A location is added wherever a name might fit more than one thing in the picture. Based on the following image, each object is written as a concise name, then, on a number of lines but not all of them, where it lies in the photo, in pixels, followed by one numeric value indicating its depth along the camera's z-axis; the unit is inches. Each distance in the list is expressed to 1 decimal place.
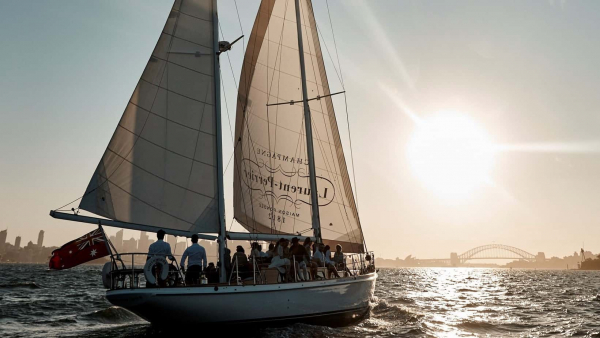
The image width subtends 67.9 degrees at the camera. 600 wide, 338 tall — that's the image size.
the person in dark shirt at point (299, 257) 534.6
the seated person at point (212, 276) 518.1
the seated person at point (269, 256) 561.3
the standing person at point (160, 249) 450.3
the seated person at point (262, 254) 563.8
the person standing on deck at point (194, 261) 474.3
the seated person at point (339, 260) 627.2
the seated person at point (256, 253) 542.9
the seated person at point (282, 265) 522.9
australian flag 431.5
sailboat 468.4
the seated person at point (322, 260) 584.4
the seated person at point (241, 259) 522.1
